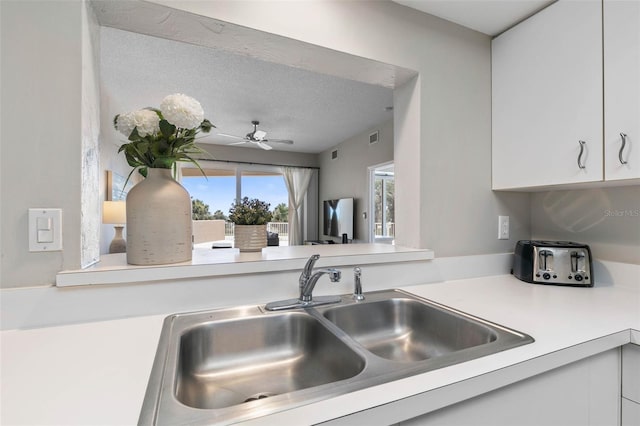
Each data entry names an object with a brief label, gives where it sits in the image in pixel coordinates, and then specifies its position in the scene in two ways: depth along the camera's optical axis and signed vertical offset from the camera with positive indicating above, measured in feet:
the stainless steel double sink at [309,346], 2.20 -1.29
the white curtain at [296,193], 21.30 +1.49
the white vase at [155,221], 3.21 -0.08
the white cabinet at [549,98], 3.84 +1.70
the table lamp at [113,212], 8.96 +0.05
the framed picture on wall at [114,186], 11.04 +1.09
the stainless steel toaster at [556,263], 4.42 -0.76
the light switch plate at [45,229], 2.76 -0.15
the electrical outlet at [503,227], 5.30 -0.25
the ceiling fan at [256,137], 13.28 +3.48
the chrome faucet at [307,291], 3.43 -0.92
